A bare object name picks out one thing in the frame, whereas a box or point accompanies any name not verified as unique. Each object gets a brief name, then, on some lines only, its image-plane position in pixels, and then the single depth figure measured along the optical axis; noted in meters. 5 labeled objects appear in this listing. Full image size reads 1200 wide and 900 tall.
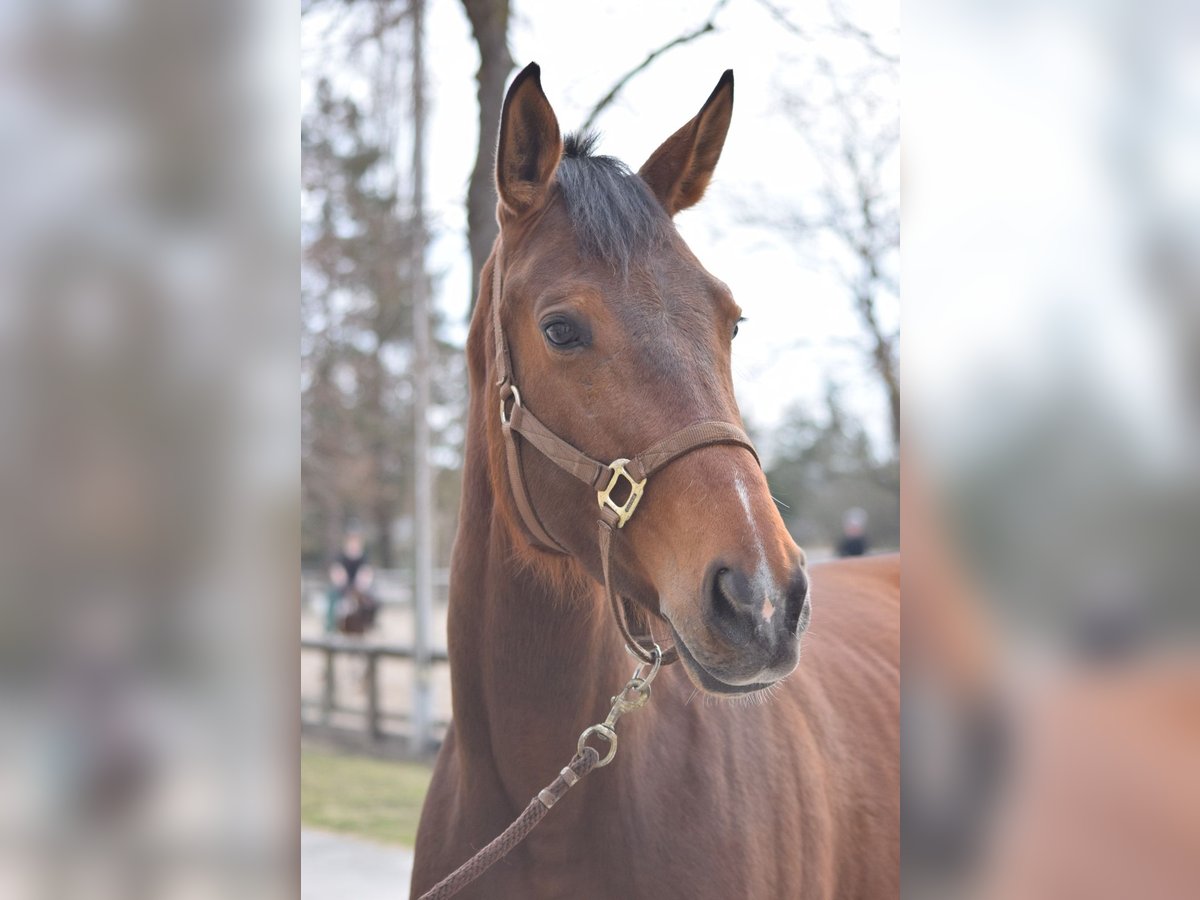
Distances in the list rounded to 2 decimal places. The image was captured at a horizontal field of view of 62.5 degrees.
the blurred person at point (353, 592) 13.70
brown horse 1.86
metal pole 9.18
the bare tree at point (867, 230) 10.42
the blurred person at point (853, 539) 10.60
